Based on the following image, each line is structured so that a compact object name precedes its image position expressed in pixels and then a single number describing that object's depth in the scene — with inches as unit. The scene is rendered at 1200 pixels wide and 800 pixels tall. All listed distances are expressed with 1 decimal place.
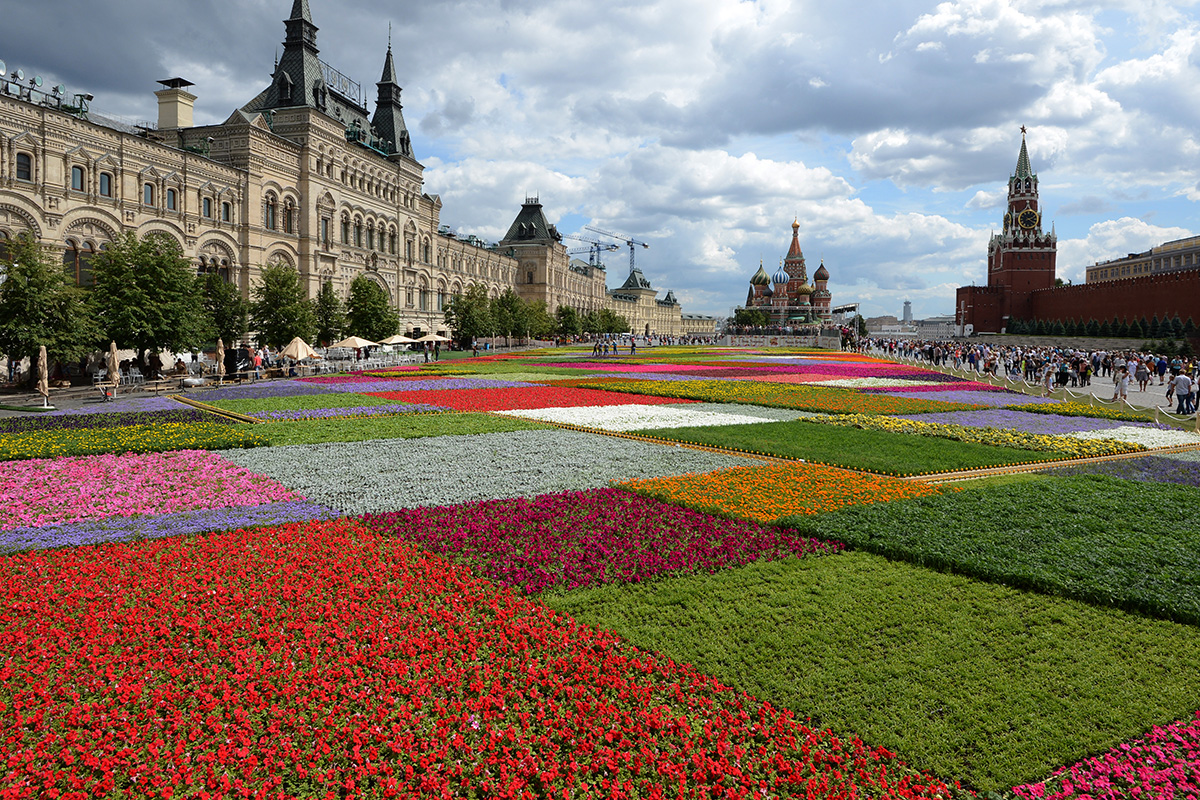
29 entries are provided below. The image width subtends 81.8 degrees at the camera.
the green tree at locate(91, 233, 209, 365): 1240.8
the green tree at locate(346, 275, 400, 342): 2214.6
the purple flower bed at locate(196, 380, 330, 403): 1088.2
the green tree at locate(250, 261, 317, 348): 1732.3
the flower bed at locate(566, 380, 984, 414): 1014.4
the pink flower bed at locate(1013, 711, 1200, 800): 197.6
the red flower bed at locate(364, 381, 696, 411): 1016.2
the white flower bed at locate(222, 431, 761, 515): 510.6
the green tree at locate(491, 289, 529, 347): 3250.5
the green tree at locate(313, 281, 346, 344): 2012.8
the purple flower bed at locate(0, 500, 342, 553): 391.9
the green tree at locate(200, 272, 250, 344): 1656.0
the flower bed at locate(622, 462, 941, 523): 470.0
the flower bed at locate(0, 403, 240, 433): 749.3
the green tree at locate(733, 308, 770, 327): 6584.6
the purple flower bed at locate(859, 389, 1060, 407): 1099.3
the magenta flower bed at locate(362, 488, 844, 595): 358.0
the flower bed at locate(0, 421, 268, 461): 621.3
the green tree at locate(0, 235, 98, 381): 1052.5
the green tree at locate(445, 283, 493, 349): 2923.2
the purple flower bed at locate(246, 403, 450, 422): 882.1
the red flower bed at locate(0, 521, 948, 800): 199.9
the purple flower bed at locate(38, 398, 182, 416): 884.0
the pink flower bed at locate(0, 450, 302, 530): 453.7
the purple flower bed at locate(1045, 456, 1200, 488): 564.4
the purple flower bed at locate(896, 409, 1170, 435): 826.8
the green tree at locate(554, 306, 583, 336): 4559.5
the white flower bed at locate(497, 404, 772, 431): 838.5
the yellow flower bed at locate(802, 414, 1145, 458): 682.2
